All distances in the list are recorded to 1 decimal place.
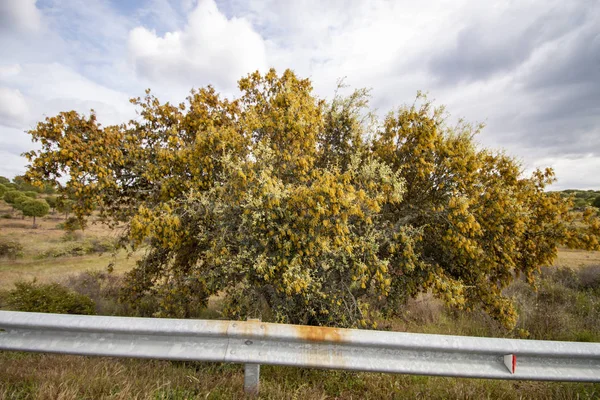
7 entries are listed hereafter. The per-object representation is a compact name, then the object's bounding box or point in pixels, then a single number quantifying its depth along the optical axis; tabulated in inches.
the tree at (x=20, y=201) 1604.3
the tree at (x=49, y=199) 1788.6
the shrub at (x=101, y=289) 365.7
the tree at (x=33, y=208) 1585.9
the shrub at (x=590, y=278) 482.0
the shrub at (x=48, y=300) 300.5
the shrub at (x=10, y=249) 1013.2
